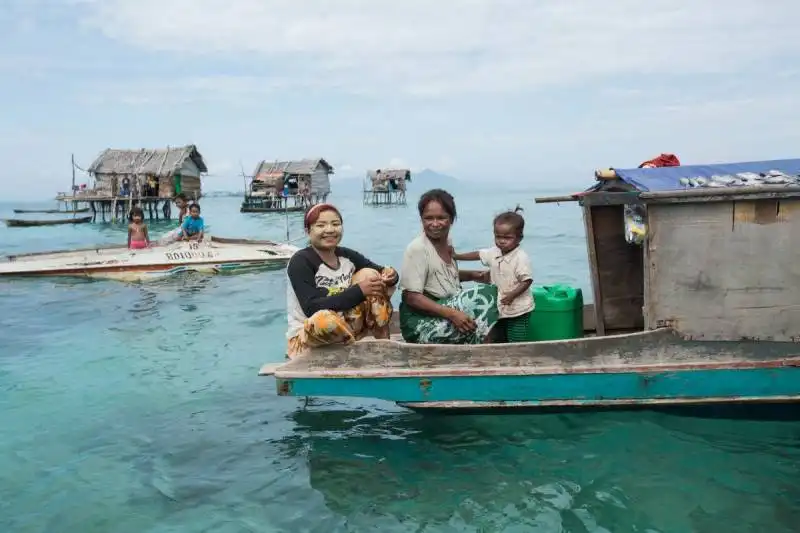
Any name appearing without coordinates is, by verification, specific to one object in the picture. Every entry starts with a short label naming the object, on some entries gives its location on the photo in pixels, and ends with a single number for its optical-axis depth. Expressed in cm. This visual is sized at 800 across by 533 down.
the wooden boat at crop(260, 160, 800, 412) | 469
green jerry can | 564
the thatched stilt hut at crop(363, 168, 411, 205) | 5328
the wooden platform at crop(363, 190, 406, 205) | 5936
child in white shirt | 521
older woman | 500
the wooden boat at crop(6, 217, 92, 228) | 3505
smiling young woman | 479
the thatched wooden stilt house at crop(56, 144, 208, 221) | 3441
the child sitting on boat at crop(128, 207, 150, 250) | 1595
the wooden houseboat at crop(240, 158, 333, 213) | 4319
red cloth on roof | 606
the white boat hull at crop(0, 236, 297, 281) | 1497
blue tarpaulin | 501
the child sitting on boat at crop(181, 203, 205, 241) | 1634
